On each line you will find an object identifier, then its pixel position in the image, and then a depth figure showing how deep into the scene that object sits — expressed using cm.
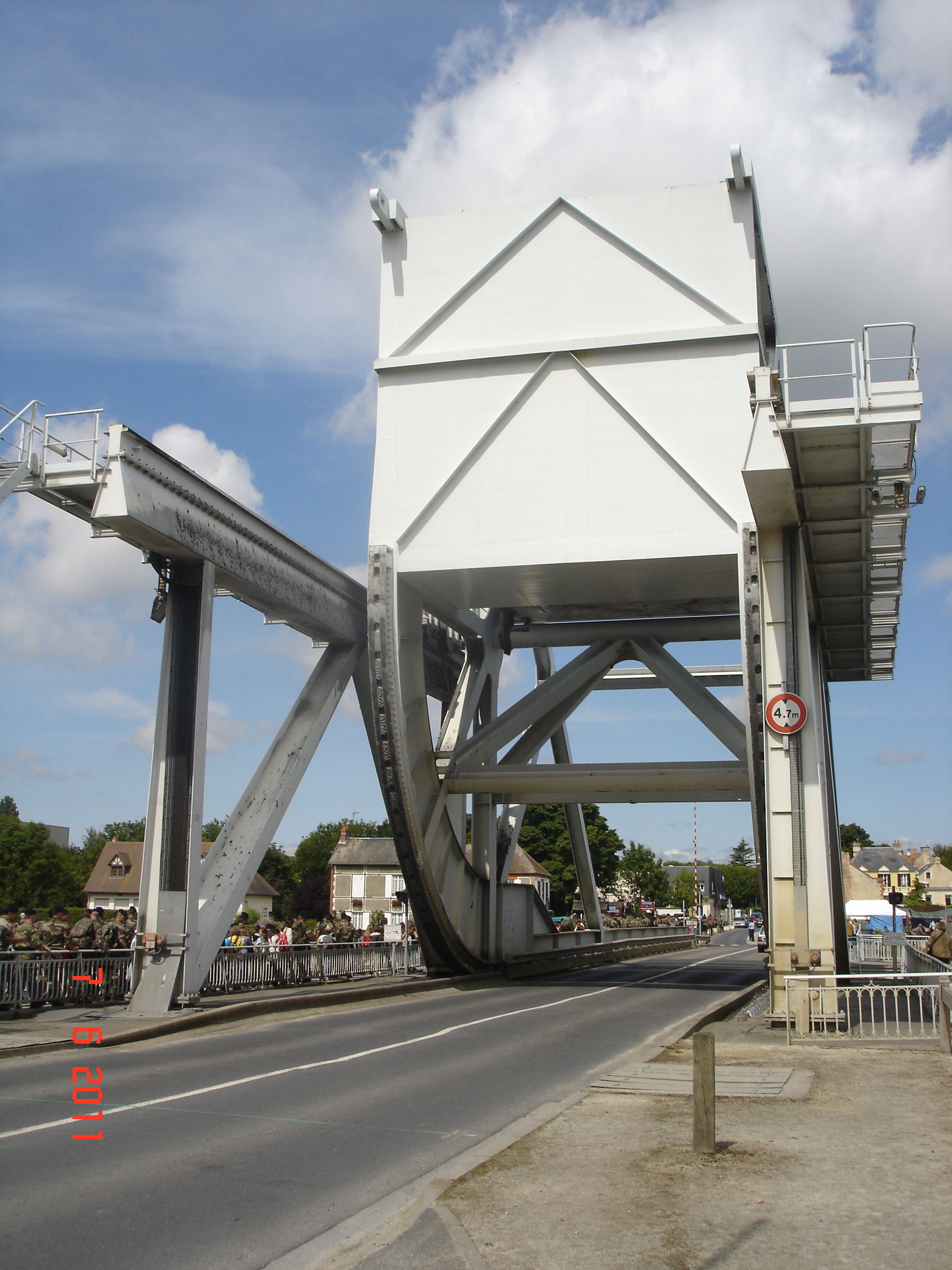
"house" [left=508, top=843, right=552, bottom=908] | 8100
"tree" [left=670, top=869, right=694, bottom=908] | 13162
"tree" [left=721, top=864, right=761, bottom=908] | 18875
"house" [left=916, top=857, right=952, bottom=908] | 13612
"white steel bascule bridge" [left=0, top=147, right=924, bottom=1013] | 1617
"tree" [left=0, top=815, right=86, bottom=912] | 8875
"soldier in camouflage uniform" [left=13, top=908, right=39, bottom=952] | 1648
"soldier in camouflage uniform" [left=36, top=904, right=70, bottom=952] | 1691
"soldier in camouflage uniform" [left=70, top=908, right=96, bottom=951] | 1719
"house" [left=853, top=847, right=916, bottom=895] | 12494
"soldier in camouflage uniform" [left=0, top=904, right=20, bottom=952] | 1611
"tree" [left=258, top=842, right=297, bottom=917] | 11981
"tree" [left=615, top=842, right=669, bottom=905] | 10119
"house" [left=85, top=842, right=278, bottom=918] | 9019
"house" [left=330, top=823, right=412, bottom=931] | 8506
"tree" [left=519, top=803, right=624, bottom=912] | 8550
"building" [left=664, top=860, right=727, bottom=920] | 14788
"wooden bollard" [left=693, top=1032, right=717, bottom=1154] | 719
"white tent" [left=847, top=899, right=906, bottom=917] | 6153
